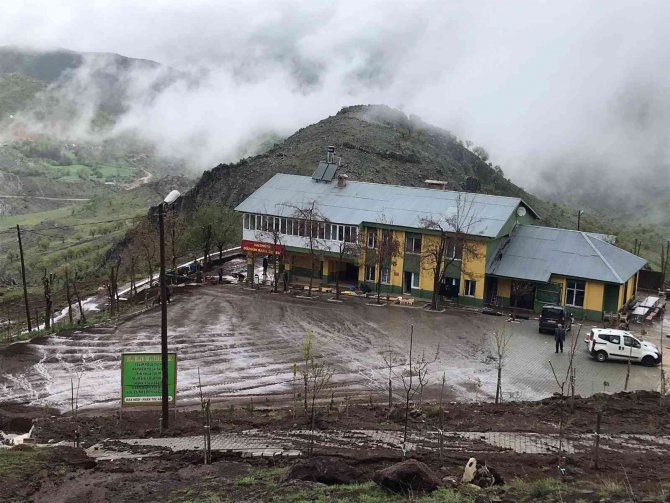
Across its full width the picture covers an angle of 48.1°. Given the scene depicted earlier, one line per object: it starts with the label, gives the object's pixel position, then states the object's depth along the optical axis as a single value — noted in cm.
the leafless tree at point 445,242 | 3980
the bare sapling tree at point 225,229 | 4962
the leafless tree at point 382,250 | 4194
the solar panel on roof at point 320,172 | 4875
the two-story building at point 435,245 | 3944
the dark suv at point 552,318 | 3431
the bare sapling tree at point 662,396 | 2241
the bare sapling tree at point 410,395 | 1676
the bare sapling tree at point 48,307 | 3468
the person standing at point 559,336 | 3128
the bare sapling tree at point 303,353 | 2837
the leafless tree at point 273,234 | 4503
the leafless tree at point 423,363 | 2635
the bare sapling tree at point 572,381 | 2122
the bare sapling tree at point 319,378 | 2508
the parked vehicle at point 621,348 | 2955
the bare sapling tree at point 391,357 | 2922
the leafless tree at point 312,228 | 4388
